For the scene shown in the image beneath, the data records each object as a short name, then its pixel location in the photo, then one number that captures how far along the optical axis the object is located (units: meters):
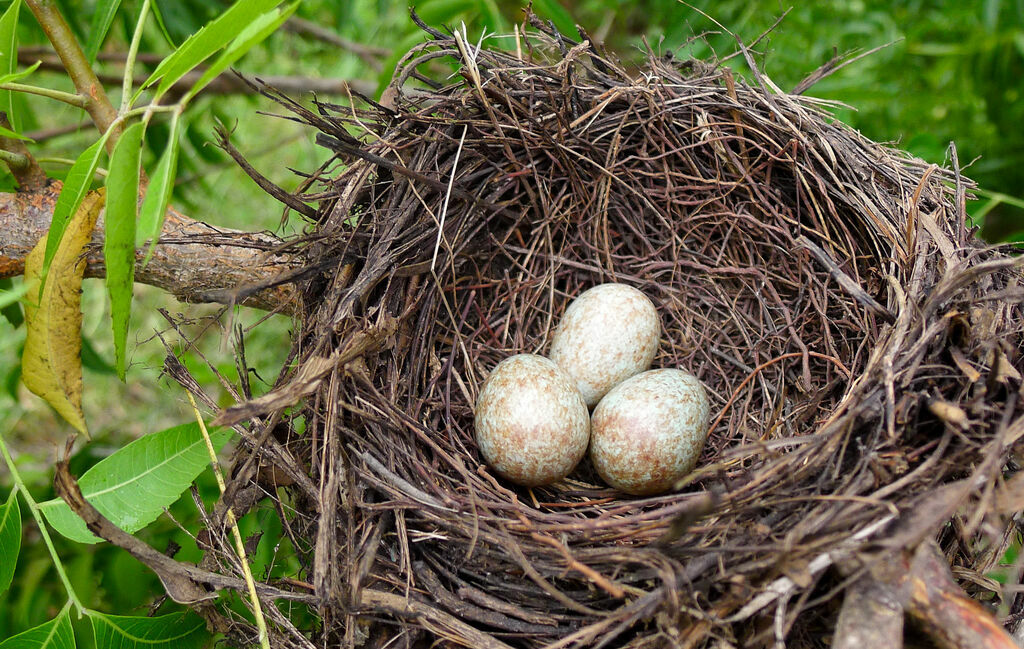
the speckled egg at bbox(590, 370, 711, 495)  0.28
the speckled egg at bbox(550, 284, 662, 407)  0.29
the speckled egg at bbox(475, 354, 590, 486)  0.28
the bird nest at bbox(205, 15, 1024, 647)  0.24
